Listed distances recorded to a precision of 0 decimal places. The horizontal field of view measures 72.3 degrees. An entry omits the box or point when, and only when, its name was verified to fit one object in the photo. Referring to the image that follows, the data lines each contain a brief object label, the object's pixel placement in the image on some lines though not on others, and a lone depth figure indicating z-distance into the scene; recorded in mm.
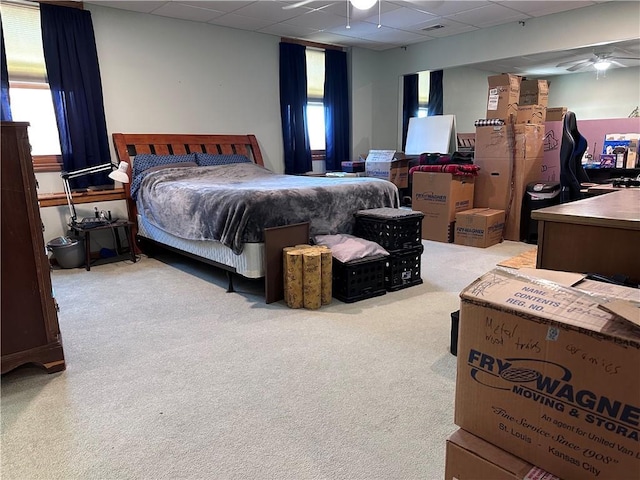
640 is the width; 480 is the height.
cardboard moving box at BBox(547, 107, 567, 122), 5477
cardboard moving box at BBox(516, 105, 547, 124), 4973
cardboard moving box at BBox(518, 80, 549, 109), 5145
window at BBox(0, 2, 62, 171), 4133
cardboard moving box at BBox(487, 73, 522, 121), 4914
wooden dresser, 2088
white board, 7348
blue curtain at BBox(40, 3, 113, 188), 4305
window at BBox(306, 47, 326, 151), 6512
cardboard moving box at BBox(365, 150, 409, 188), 6486
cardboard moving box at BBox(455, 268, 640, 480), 852
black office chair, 3461
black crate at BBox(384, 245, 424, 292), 3412
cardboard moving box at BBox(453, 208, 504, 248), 4785
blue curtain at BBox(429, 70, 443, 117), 7504
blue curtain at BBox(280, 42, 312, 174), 6098
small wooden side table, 4184
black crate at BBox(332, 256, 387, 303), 3162
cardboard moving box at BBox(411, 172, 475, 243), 5000
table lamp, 4230
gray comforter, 3150
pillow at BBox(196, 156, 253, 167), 5059
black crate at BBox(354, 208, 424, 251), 3414
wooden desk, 1686
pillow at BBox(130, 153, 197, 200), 4574
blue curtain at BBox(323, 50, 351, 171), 6629
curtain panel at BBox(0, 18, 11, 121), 4020
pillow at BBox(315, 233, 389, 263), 3199
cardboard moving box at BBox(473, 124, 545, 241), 4922
